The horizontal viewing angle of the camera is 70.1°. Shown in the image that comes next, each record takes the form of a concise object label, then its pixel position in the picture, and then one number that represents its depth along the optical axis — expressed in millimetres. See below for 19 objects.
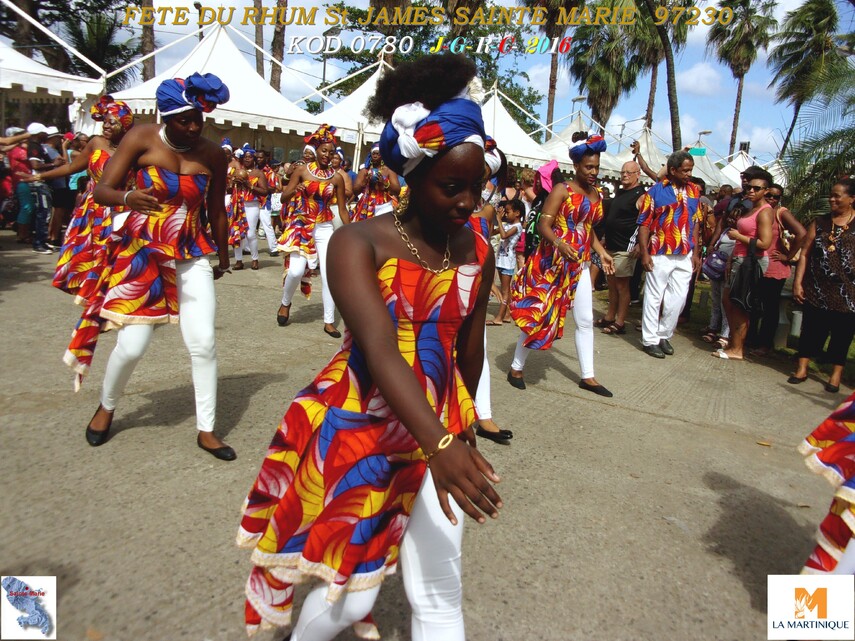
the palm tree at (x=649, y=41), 23500
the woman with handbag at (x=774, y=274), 7004
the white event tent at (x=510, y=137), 18234
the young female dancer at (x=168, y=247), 3199
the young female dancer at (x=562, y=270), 4941
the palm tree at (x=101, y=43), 23141
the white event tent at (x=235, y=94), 13491
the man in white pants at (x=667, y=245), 6750
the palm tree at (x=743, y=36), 35375
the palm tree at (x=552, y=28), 28922
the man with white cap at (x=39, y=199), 10312
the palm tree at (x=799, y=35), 26656
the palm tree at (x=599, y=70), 32781
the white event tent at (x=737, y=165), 27812
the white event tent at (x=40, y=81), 10289
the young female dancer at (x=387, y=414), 1575
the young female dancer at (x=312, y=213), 6805
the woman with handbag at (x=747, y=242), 6770
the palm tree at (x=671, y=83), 14961
